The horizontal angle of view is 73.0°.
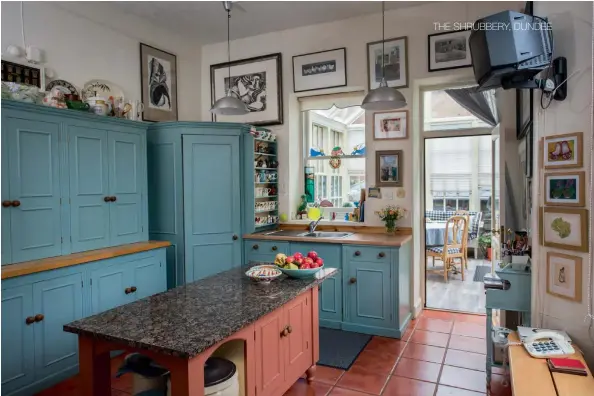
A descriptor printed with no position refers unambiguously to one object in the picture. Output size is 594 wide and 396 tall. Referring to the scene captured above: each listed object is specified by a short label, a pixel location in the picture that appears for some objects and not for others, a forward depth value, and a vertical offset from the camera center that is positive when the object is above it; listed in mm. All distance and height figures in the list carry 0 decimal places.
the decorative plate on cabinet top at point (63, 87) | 3510 +939
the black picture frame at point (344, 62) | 4465 +1403
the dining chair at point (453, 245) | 5367 -776
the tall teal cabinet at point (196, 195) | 4133 -48
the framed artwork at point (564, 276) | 2123 -490
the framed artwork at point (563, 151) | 2123 +194
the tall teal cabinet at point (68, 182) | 2842 +77
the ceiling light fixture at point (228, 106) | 3658 +770
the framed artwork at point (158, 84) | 4445 +1232
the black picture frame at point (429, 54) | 3958 +1355
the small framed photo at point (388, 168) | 4258 +215
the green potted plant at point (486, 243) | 5842 -842
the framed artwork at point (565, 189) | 2105 -14
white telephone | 2031 -826
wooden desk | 1736 -880
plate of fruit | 2619 -505
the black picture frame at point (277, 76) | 4809 +1357
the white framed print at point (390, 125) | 4246 +678
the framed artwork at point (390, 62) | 4203 +1337
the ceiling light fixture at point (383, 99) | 3222 +720
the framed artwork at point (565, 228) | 2090 -229
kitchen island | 1667 -635
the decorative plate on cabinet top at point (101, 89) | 3832 +1010
